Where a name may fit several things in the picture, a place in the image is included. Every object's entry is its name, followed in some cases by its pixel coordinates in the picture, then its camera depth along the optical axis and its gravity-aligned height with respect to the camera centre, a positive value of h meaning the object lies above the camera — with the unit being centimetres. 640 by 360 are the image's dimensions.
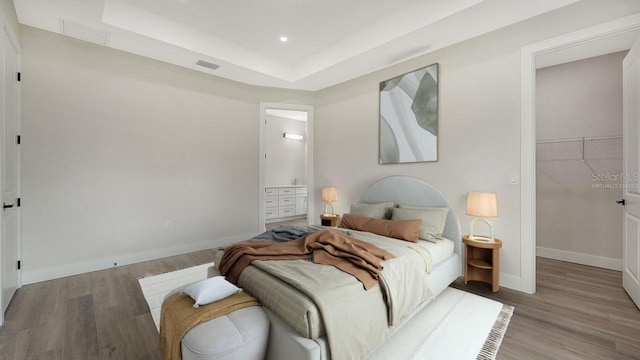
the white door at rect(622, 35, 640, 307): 228 +8
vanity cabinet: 632 -57
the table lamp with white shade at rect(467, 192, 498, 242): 263 -26
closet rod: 321 +55
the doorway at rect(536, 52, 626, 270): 321 +23
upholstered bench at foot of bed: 122 -78
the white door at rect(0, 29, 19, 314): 221 +8
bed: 136 -78
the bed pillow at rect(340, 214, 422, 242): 274 -52
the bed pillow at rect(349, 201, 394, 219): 335 -39
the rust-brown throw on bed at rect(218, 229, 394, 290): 184 -58
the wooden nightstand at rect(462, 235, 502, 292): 262 -86
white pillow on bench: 149 -66
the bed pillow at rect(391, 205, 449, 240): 283 -42
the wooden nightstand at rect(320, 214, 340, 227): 420 -64
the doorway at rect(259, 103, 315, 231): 647 +38
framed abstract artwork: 330 +85
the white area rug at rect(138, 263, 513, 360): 176 -114
